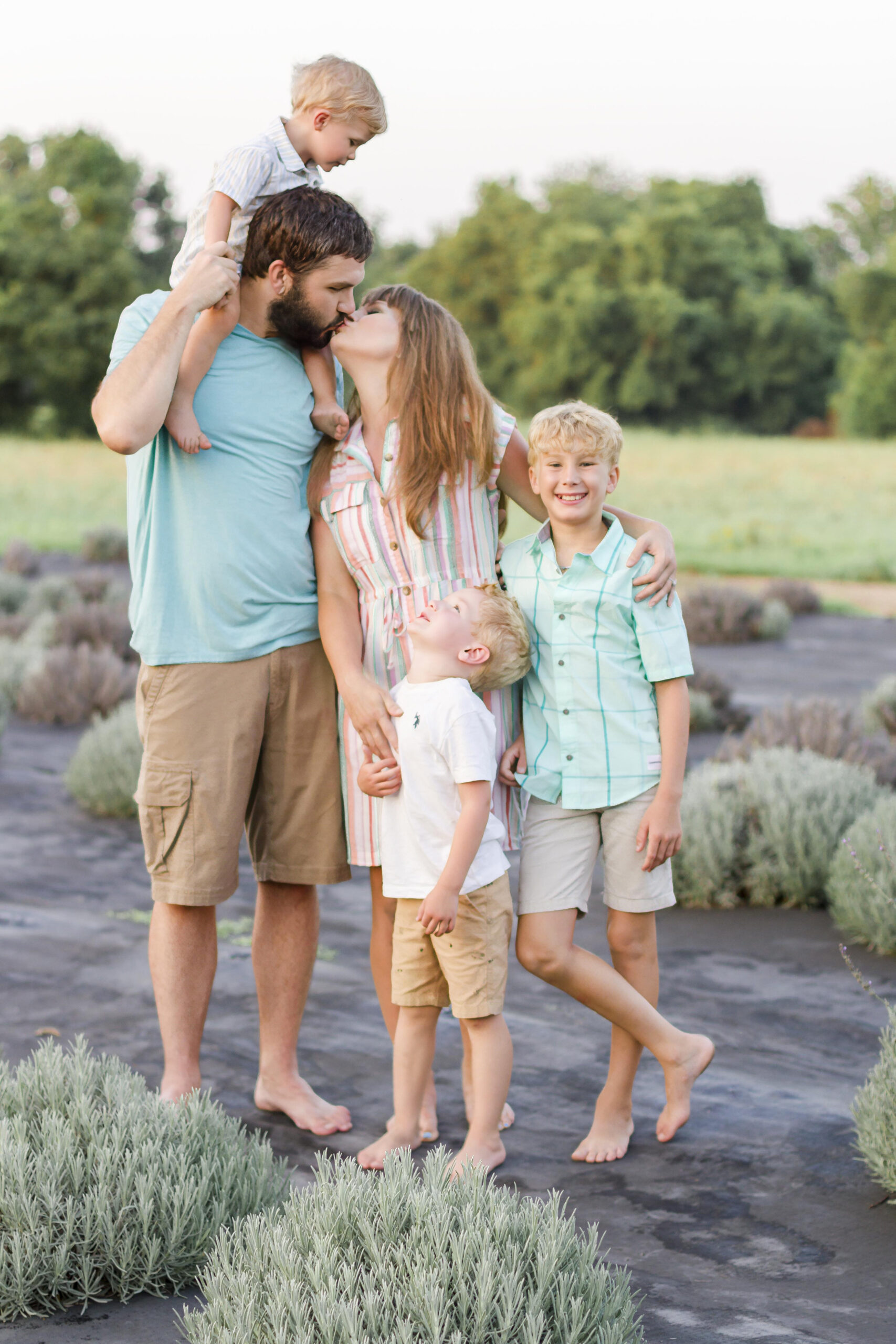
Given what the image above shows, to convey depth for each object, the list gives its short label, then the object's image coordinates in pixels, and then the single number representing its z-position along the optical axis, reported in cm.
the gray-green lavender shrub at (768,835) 584
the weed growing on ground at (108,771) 743
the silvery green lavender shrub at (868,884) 502
